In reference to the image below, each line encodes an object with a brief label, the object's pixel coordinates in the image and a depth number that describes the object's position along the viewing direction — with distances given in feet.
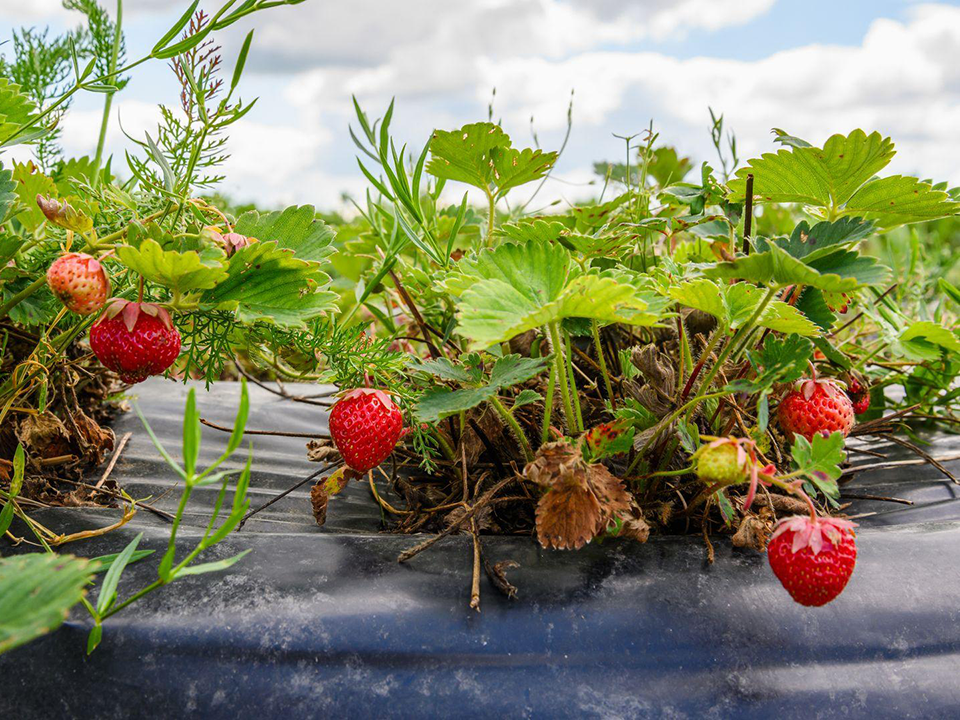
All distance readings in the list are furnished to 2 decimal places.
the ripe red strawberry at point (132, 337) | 2.14
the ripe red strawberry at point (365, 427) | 2.25
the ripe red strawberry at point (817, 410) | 2.45
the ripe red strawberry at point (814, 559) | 1.90
